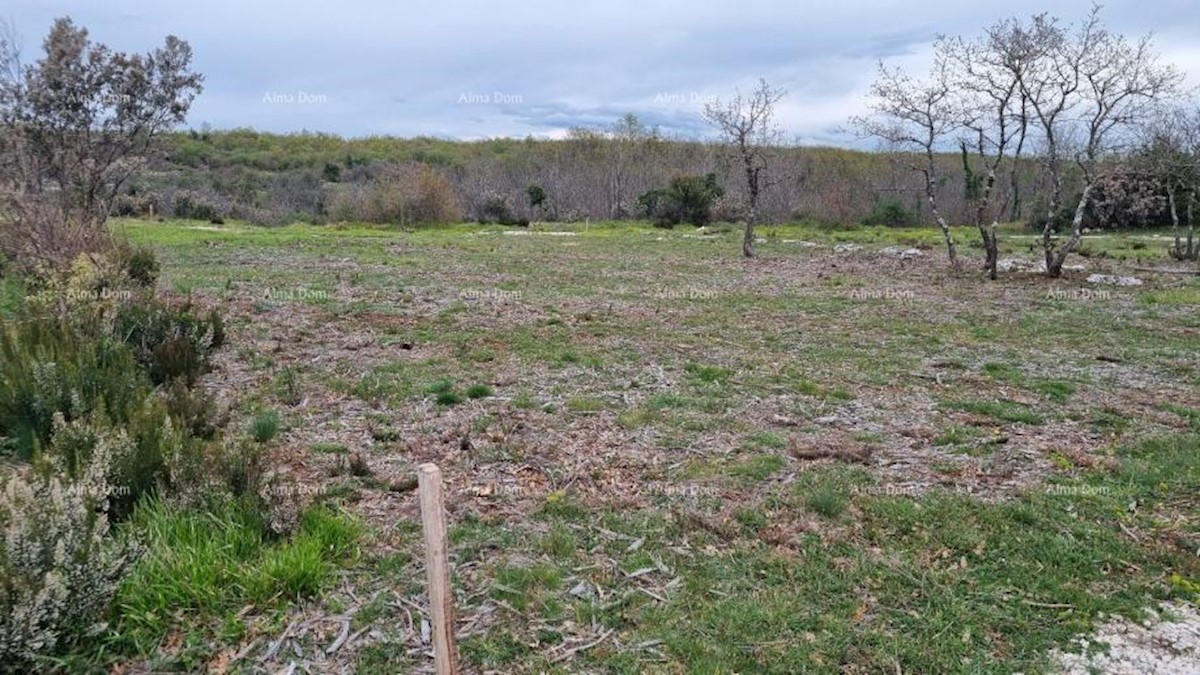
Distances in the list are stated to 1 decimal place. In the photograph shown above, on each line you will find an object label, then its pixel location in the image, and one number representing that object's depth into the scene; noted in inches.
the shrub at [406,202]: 1283.2
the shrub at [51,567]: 103.7
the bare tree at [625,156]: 1593.3
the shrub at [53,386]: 181.0
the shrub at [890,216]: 1332.4
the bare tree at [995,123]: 518.9
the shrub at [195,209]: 1346.0
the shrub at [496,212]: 1380.4
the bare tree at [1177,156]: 610.5
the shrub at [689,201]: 1254.9
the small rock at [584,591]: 133.4
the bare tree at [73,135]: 376.8
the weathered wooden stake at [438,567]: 92.5
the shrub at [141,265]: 398.9
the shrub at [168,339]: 247.0
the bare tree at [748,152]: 730.2
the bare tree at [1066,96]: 494.9
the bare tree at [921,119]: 556.1
